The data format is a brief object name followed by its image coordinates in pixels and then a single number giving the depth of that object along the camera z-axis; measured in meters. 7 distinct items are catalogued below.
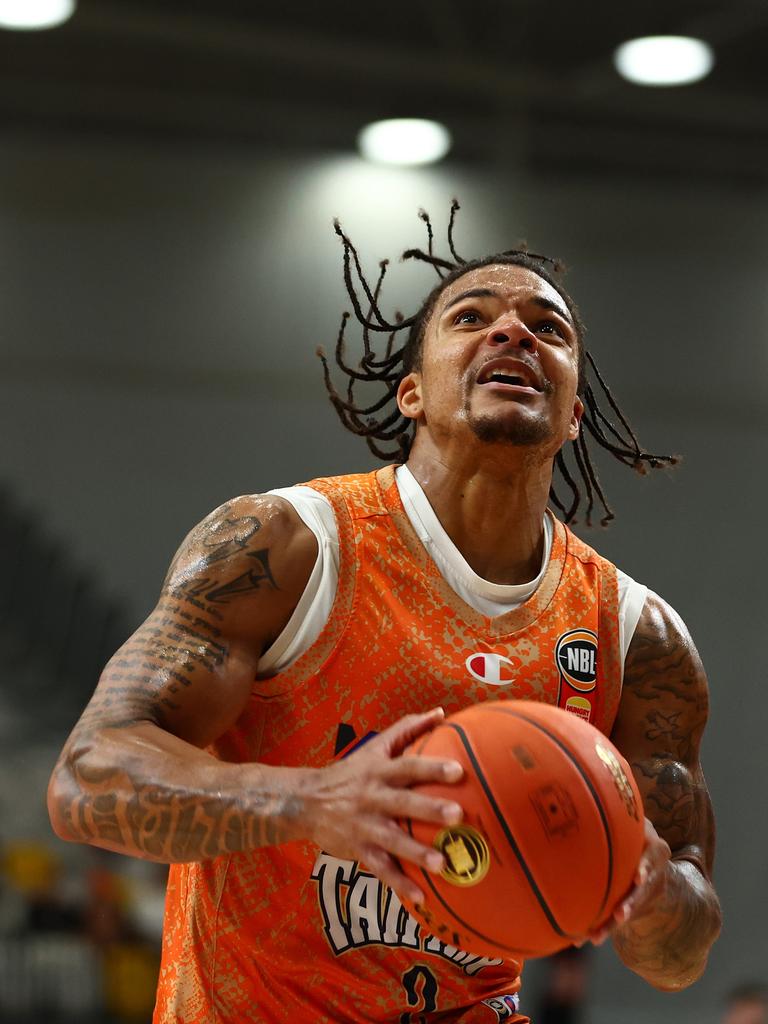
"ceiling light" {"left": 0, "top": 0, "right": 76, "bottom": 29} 18.41
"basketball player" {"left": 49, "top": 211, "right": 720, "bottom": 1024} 4.93
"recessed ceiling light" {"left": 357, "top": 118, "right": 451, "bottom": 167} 19.72
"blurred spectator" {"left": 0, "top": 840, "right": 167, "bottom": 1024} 14.36
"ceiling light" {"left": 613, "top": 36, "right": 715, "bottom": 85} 19.05
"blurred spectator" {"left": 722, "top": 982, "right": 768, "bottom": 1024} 13.92
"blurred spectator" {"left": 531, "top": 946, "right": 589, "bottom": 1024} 14.95
